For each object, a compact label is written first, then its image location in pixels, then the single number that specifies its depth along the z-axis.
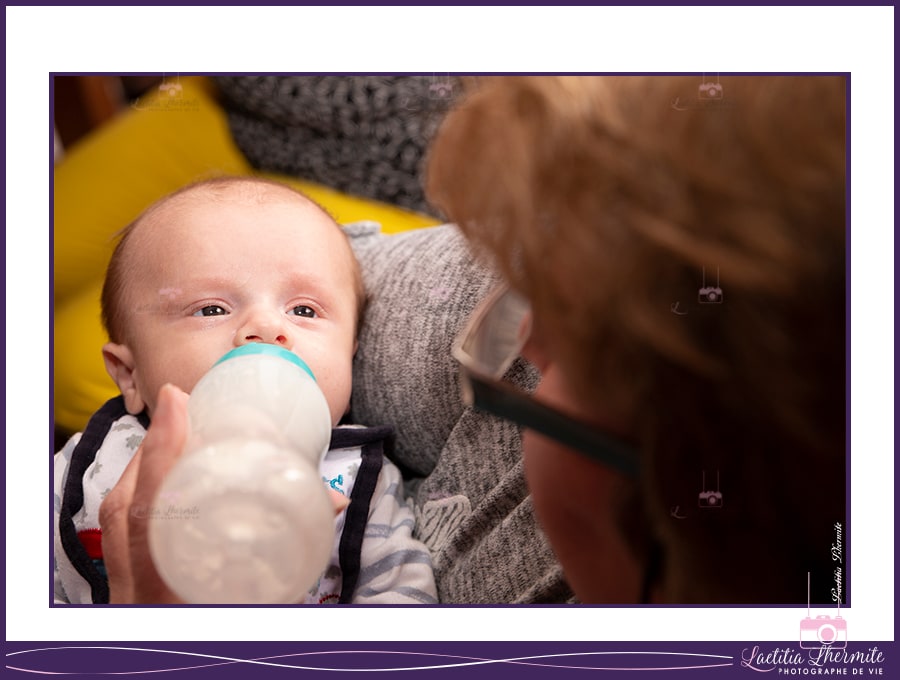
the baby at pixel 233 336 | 1.08
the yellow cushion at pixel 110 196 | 1.22
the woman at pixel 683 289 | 0.90
